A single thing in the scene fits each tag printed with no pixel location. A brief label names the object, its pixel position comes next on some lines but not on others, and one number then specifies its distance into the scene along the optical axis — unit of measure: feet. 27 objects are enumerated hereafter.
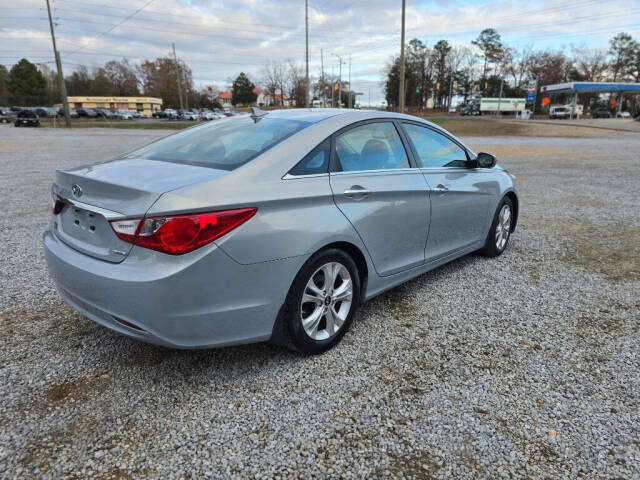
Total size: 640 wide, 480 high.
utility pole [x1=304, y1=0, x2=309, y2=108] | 136.36
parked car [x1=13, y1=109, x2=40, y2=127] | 136.15
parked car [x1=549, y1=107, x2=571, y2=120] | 221.66
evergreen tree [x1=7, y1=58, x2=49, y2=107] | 298.35
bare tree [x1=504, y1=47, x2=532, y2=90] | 309.75
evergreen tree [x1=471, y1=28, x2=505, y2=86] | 311.88
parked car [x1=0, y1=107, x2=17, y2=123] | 171.32
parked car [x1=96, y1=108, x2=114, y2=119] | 221.01
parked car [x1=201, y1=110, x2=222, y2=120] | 223.30
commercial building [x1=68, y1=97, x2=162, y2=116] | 331.98
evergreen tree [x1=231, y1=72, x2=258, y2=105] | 389.80
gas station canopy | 199.25
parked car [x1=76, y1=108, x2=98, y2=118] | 214.28
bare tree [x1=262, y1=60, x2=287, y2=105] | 377.71
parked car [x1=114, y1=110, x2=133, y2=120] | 226.58
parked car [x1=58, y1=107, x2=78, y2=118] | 203.25
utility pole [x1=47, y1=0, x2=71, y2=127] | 135.77
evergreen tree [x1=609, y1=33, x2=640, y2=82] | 270.32
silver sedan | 7.64
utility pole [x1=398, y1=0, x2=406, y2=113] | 96.88
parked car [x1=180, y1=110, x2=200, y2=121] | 230.48
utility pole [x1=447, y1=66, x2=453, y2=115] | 320.09
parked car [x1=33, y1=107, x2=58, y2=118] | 216.74
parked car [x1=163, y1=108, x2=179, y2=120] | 238.07
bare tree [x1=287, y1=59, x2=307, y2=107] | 347.15
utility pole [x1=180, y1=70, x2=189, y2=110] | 296.92
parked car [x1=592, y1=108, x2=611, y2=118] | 230.27
